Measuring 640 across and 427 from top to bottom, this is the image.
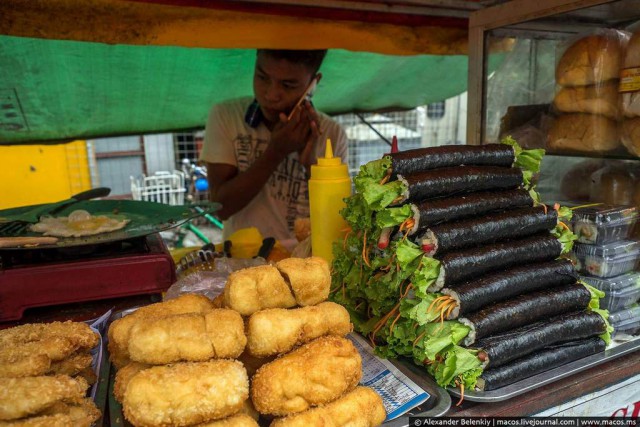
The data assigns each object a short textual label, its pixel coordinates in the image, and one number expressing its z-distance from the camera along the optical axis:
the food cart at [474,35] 0.61
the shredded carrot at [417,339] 0.56
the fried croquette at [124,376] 0.48
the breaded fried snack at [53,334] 0.53
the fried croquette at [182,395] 0.42
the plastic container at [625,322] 0.70
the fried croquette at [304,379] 0.47
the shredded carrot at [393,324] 0.59
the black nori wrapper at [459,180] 0.59
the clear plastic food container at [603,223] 0.69
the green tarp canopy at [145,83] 1.25
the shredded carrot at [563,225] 0.67
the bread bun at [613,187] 0.81
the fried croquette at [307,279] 0.55
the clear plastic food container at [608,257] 0.69
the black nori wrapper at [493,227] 0.57
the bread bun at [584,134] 0.82
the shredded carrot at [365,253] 0.63
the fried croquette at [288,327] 0.50
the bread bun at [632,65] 0.75
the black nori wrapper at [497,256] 0.56
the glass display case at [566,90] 0.79
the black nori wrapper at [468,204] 0.58
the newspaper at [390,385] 0.53
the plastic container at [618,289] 0.69
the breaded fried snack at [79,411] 0.44
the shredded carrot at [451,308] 0.55
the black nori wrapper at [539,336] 0.55
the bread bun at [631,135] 0.77
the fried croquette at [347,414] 0.46
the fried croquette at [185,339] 0.46
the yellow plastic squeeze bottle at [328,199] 0.72
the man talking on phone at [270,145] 1.37
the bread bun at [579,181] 0.87
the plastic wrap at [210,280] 0.77
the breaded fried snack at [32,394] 0.42
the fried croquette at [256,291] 0.53
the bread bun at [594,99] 0.81
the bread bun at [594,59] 0.79
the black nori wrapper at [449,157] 0.61
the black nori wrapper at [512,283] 0.56
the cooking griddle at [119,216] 0.77
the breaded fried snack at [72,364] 0.51
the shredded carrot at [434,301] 0.55
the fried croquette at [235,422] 0.44
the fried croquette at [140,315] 0.53
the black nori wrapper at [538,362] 0.55
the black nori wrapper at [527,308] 0.56
